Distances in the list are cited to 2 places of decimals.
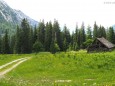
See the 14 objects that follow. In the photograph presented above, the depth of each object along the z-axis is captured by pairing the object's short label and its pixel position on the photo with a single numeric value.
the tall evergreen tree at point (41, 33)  82.69
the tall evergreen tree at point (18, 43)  74.23
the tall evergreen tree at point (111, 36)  84.94
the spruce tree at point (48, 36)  80.67
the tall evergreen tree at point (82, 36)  95.47
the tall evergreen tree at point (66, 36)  94.65
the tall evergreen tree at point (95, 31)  96.39
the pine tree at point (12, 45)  88.43
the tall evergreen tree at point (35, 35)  83.40
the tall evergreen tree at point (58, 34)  83.43
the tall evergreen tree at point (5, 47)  81.06
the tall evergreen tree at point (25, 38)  74.50
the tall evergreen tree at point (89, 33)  97.82
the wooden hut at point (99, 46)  62.23
